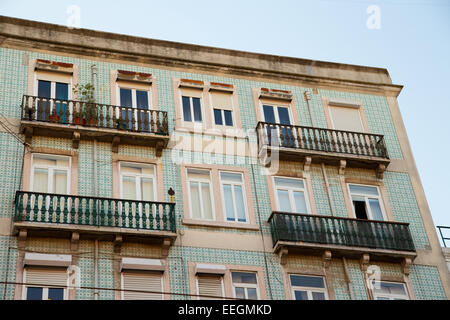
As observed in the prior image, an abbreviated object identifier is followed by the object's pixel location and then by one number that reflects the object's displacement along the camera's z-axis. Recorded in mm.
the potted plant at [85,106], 23922
